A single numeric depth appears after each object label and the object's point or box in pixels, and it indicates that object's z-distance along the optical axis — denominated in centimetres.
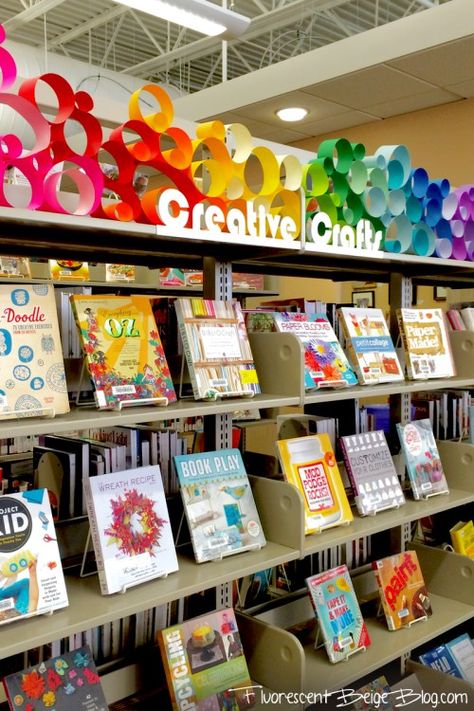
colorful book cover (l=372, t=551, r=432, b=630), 274
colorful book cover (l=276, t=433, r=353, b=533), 245
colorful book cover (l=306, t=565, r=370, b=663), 247
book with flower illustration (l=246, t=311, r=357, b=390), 251
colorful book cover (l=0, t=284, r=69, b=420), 177
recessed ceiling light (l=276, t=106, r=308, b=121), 536
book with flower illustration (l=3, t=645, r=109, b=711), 180
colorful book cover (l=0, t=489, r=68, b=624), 168
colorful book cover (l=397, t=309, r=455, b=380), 292
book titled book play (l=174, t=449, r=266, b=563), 214
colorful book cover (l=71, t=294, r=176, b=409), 198
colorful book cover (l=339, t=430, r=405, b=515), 267
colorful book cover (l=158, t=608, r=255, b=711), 211
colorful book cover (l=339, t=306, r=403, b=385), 271
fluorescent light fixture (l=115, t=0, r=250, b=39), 278
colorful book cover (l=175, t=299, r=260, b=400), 215
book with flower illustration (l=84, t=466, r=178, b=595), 190
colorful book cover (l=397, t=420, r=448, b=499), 290
